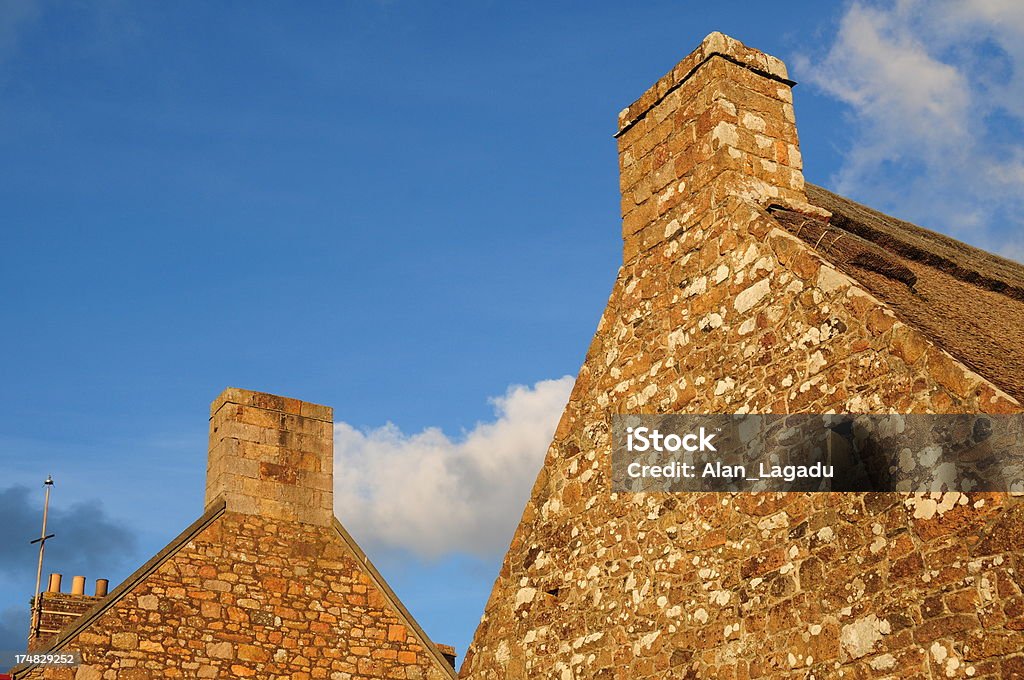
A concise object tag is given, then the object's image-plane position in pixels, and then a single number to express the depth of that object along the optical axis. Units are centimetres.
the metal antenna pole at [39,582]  1343
